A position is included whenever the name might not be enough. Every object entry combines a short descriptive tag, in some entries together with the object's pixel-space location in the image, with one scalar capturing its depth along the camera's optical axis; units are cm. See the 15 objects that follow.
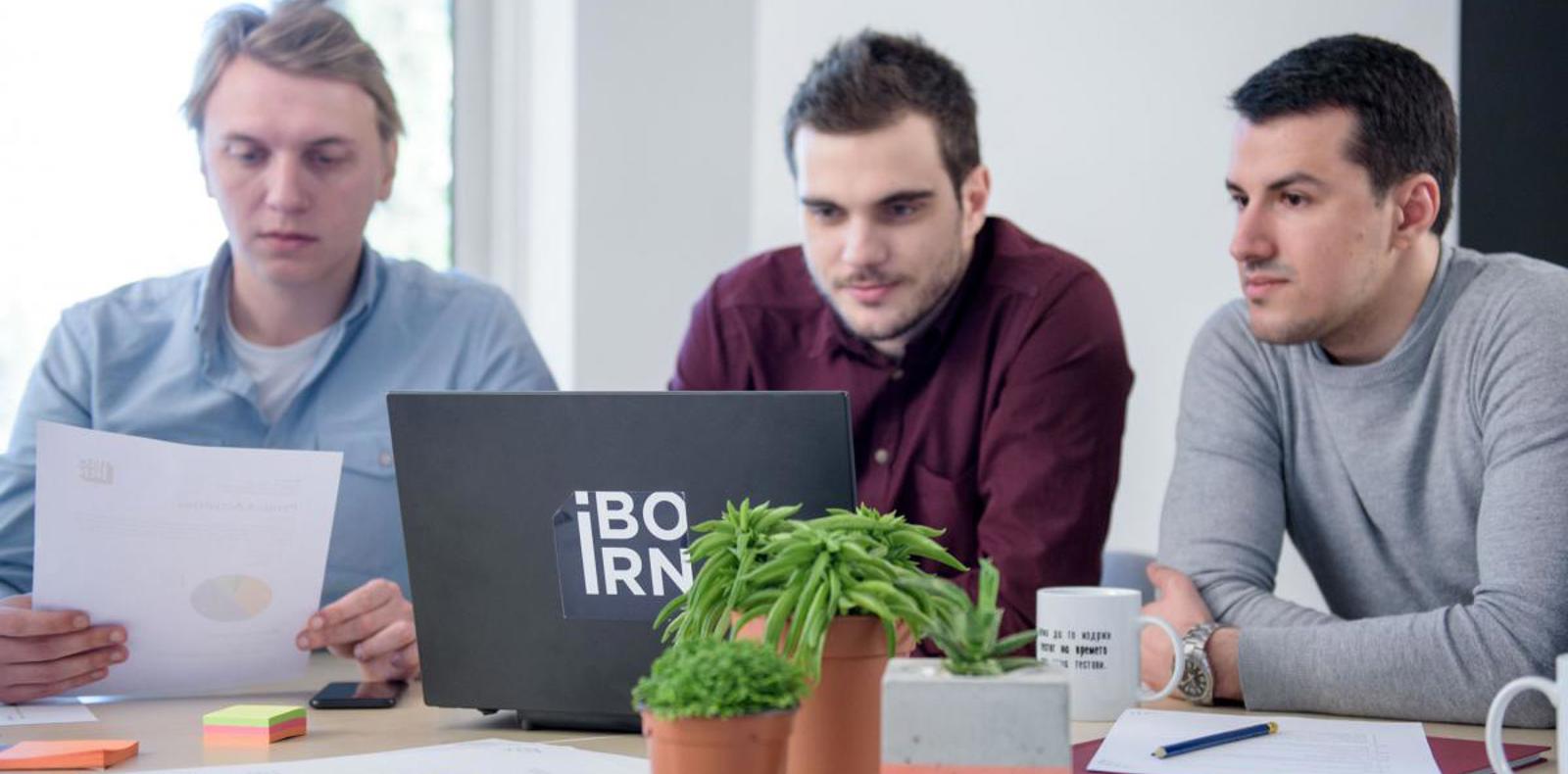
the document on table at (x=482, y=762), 106
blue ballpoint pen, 108
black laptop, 109
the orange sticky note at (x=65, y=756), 110
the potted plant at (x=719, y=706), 80
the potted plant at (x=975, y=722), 79
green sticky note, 118
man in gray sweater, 166
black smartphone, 132
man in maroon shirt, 203
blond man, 198
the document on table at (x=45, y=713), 129
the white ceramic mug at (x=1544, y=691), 88
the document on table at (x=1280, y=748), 105
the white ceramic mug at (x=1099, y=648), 121
